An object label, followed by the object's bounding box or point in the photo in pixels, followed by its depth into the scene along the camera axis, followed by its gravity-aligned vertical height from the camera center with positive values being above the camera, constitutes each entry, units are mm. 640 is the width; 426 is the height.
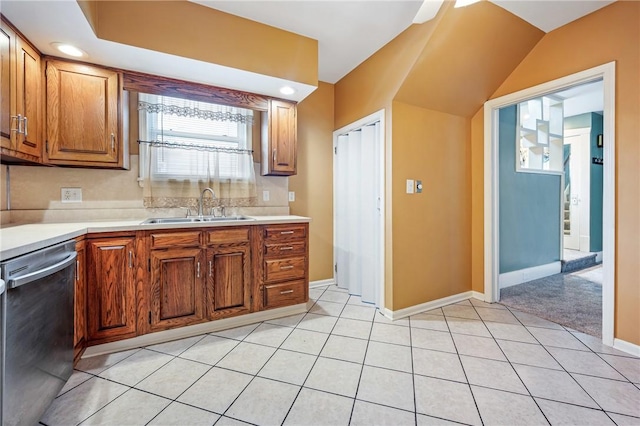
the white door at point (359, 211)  2719 -25
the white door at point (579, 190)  4695 +338
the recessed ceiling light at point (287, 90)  2500 +1125
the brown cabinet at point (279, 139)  2693 +709
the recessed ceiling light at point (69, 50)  1792 +1089
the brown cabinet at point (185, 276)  1808 -520
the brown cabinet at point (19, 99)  1571 +690
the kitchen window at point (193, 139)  2369 +669
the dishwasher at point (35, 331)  1043 -547
